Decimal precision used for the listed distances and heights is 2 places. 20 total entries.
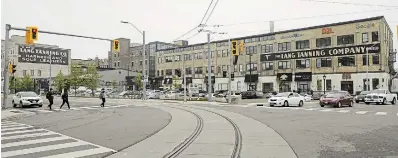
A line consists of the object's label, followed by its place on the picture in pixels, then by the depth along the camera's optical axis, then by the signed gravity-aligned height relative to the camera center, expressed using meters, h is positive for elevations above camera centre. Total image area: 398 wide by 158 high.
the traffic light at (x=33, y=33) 22.77 +3.32
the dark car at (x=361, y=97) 38.12 -1.21
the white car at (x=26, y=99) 29.45 -1.14
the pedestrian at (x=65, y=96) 27.05 -0.78
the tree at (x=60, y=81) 69.43 +0.87
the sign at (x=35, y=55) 46.34 +4.14
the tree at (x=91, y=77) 65.81 +1.56
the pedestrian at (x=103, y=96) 30.58 -0.88
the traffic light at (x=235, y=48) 31.15 +3.25
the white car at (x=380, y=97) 34.16 -1.08
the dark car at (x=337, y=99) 29.55 -1.14
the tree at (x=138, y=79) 71.93 +1.30
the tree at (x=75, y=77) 65.44 +1.56
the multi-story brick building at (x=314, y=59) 54.78 +4.69
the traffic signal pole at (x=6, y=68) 25.38 +1.24
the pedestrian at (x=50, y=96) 27.24 -0.80
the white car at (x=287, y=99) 31.13 -1.18
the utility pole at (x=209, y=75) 38.16 +1.17
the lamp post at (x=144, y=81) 42.52 +0.53
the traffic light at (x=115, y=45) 28.50 +3.23
